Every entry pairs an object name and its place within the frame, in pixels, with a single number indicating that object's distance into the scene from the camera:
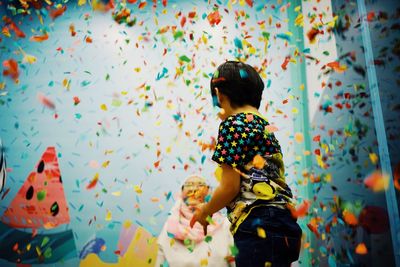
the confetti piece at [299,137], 2.26
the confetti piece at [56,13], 2.72
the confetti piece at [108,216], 2.37
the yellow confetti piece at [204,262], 1.92
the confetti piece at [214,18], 2.49
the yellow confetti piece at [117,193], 2.41
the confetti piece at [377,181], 1.27
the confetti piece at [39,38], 2.73
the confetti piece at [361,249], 1.45
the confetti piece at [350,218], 1.56
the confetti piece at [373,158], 1.36
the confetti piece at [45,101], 2.63
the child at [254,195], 0.88
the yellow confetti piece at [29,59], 2.74
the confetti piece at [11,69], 2.76
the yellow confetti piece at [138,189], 2.39
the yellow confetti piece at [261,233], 0.87
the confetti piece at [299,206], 0.94
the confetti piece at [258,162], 0.94
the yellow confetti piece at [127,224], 2.34
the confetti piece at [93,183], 2.44
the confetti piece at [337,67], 1.76
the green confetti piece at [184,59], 2.42
